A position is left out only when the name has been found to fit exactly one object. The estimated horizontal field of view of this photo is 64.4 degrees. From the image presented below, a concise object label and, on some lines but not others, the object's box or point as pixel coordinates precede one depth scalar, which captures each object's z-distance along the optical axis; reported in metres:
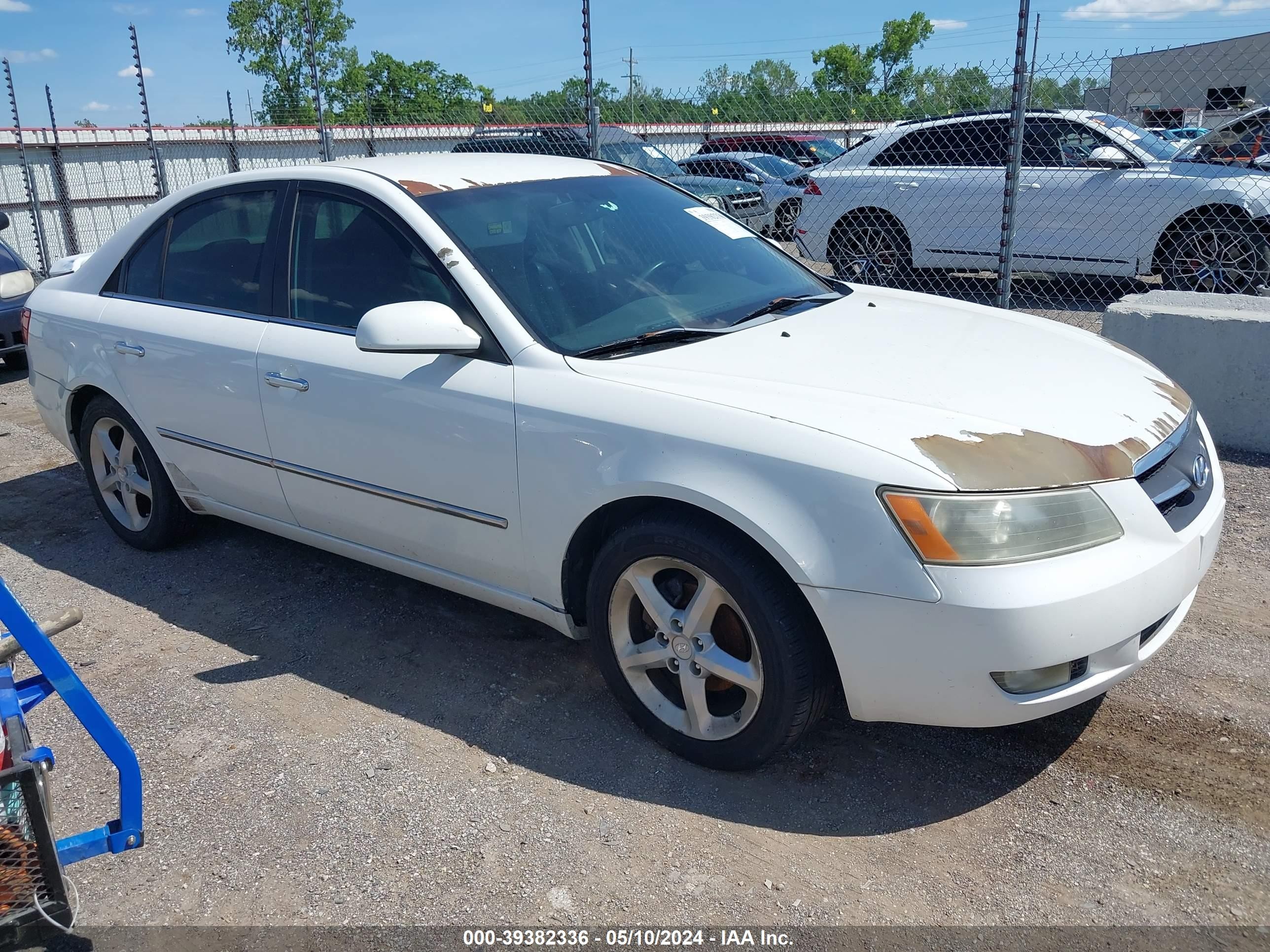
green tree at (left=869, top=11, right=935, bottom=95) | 80.31
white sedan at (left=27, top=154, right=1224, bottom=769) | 2.49
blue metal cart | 2.15
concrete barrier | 5.34
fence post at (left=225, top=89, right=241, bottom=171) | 16.19
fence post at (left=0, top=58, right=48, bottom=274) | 12.02
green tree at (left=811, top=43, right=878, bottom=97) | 76.31
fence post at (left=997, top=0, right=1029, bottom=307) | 5.70
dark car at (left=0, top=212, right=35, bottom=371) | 8.81
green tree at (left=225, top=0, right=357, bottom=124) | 53.69
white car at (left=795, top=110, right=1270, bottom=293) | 8.14
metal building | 9.34
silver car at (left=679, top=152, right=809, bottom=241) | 13.11
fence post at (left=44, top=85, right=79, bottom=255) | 14.55
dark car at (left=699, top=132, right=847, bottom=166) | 19.83
